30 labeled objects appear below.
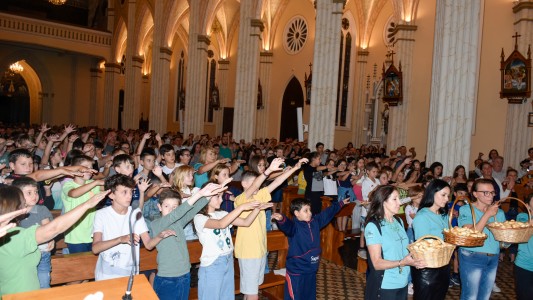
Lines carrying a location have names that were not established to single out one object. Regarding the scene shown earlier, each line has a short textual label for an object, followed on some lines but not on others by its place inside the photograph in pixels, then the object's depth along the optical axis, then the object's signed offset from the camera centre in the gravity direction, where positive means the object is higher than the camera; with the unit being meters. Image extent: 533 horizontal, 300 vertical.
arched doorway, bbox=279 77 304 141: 25.42 +1.29
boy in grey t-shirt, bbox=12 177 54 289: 3.57 -0.88
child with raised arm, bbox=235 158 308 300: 4.50 -1.24
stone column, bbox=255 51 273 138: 26.45 +2.14
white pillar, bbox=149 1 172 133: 22.80 +2.53
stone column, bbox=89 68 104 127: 29.14 +1.45
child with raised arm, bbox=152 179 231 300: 3.84 -1.18
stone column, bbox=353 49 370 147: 22.45 +1.81
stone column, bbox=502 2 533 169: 12.66 +0.66
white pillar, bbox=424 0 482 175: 9.20 +1.13
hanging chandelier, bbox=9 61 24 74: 26.59 +2.87
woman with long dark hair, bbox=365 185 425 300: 3.56 -0.93
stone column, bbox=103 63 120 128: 27.73 +1.54
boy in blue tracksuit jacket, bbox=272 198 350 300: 4.38 -1.22
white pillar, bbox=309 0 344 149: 13.03 +1.67
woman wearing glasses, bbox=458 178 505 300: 4.42 -1.21
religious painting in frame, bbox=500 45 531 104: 11.61 +1.70
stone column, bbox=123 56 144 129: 25.20 +1.66
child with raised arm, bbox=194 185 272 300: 4.05 -1.19
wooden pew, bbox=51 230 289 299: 4.11 -1.42
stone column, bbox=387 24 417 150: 17.30 +1.86
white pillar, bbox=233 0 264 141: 17.08 +1.95
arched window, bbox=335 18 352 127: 23.02 +2.91
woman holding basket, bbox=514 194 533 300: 4.38 -1.30
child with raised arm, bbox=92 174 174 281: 3.78 -0.94
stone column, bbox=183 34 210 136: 19.91 +1.75
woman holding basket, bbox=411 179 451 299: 3.93 -0.84
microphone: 2.62 -1.03
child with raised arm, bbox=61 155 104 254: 4.54 -1.10
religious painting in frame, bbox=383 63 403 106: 15.91 +1.78
